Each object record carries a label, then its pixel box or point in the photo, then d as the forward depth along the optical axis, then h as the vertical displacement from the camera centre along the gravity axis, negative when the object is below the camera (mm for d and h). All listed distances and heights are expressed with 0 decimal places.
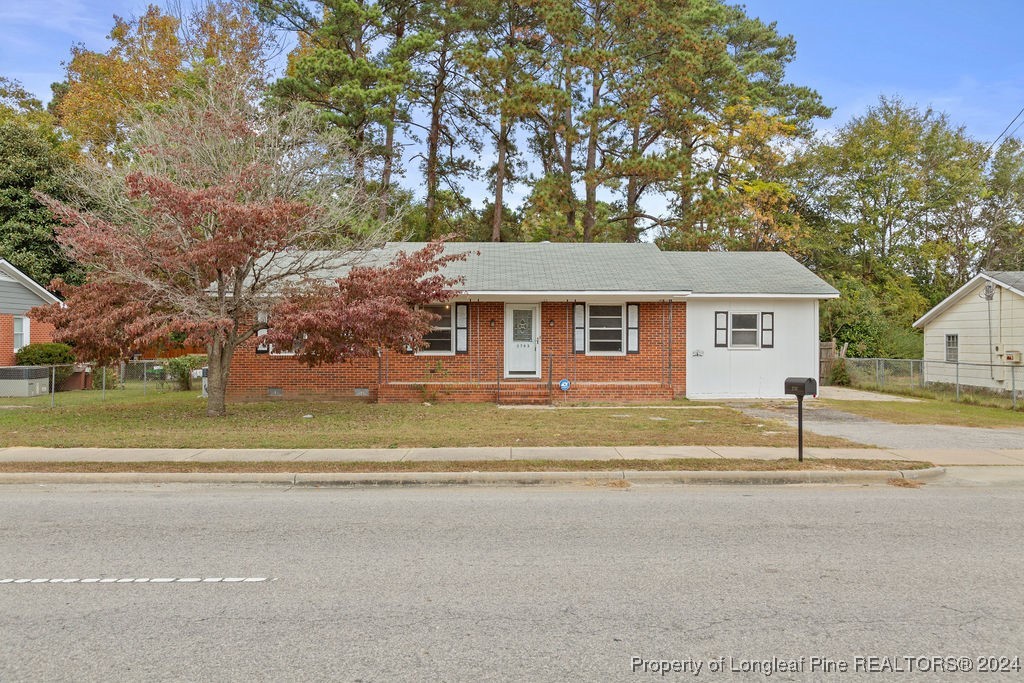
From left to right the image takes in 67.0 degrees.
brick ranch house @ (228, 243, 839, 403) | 21141 +333
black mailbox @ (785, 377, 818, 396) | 10703 -393
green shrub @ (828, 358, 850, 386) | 27562 -584
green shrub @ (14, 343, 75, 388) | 25750 -37
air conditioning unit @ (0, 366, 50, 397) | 23234 -797
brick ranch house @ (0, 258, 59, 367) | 25797 +1519
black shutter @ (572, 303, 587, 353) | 21750 +810
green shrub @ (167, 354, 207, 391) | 25672 -398
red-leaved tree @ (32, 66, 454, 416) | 14789 +1683
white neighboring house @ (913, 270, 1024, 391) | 22172 +851
